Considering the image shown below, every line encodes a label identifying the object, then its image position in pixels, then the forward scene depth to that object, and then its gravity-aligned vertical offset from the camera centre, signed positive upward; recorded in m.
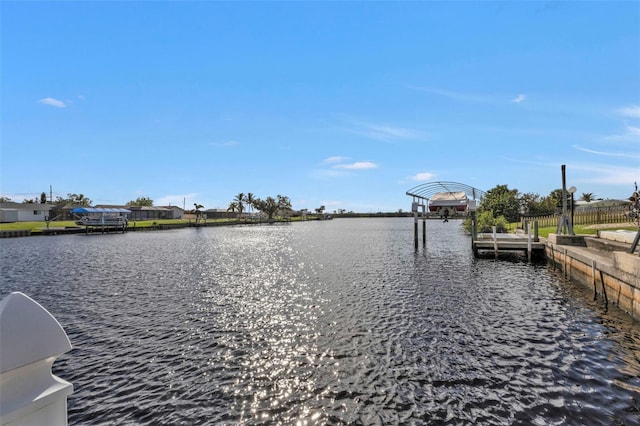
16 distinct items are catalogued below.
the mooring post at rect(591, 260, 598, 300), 13.98 -2.50
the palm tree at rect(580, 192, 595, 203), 87.62 +5.49
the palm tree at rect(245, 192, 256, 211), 132.05 +8.87
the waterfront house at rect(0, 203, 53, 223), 71.38 +2.70
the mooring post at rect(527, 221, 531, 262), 23.58 -2.03
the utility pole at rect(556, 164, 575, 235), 19.58 +0.10
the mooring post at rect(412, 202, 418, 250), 33.43 +0.66
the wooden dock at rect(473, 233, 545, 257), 24.42 -1.99
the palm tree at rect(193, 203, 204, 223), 92.75 +4.49
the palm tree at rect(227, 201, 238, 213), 126.09 +5.59
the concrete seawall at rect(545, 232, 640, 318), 10.96 -2.02
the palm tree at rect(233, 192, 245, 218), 127.56 +7.50
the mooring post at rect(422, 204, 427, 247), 34.90 +0.18
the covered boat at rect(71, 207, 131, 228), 61.56 +0.92
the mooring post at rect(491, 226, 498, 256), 25.58 -2.00
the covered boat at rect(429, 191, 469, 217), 32.84 +1.60
